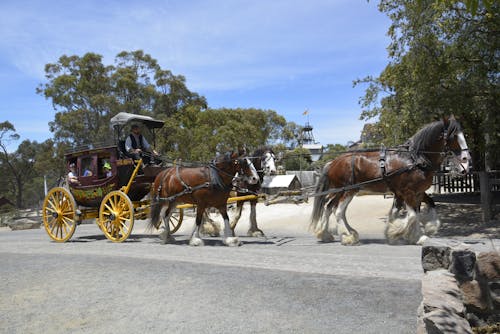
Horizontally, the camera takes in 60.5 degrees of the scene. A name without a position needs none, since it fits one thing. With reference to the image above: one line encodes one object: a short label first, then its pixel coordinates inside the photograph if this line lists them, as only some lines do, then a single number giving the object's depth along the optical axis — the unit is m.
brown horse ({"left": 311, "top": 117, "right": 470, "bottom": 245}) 7.99
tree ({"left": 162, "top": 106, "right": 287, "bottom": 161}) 31.87
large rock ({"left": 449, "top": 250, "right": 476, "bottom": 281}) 3.82
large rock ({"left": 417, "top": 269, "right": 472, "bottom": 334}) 3.04
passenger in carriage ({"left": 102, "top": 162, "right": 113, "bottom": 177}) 10.61
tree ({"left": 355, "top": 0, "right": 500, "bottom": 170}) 10.50
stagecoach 10.28
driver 10.44
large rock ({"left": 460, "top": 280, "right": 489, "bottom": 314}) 3.81
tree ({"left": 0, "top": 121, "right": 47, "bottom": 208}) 46.75
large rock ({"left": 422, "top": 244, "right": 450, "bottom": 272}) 3.96
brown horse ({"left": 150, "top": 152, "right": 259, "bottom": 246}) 9.27
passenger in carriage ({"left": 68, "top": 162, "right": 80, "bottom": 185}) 11.02
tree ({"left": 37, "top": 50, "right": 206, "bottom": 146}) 29.66
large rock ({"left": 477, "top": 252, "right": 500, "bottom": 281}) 3.83
